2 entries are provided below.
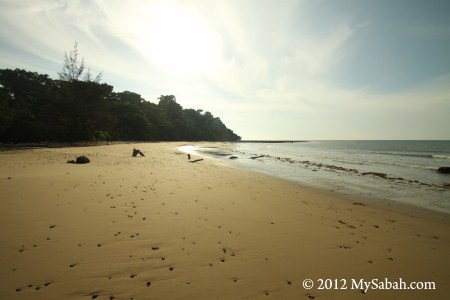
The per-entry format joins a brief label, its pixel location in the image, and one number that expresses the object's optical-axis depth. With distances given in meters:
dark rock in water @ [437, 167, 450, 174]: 23.68
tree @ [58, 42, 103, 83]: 41.53
